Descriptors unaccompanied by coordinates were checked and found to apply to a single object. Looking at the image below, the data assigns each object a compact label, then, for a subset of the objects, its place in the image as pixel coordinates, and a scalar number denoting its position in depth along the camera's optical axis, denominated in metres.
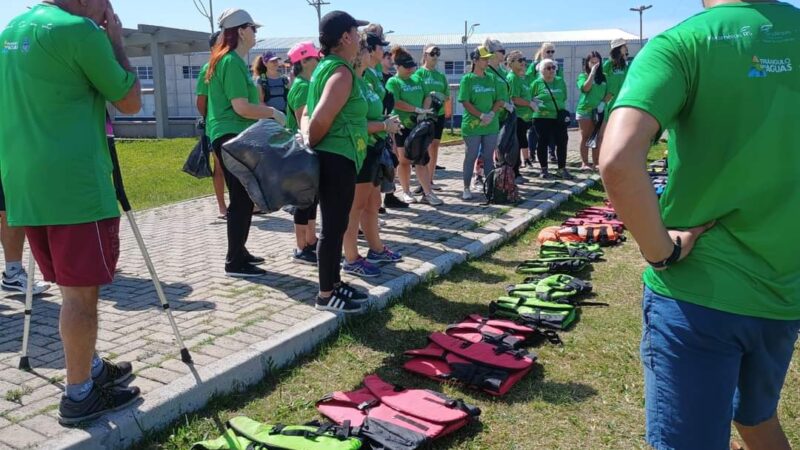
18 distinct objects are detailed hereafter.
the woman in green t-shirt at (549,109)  11.58
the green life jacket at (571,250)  6.62
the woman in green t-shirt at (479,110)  9.34
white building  40.81
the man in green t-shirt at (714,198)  1.80
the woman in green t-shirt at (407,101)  9.07
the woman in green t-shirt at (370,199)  5.58
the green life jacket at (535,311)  4.72
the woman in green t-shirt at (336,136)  4.45
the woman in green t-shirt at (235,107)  5.40
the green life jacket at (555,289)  5.20
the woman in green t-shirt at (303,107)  6.14
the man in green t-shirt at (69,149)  2.93
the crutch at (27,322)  3.72
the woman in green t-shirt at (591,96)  11.27
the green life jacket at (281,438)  2.97
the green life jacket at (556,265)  6.16
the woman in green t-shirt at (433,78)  9.43
